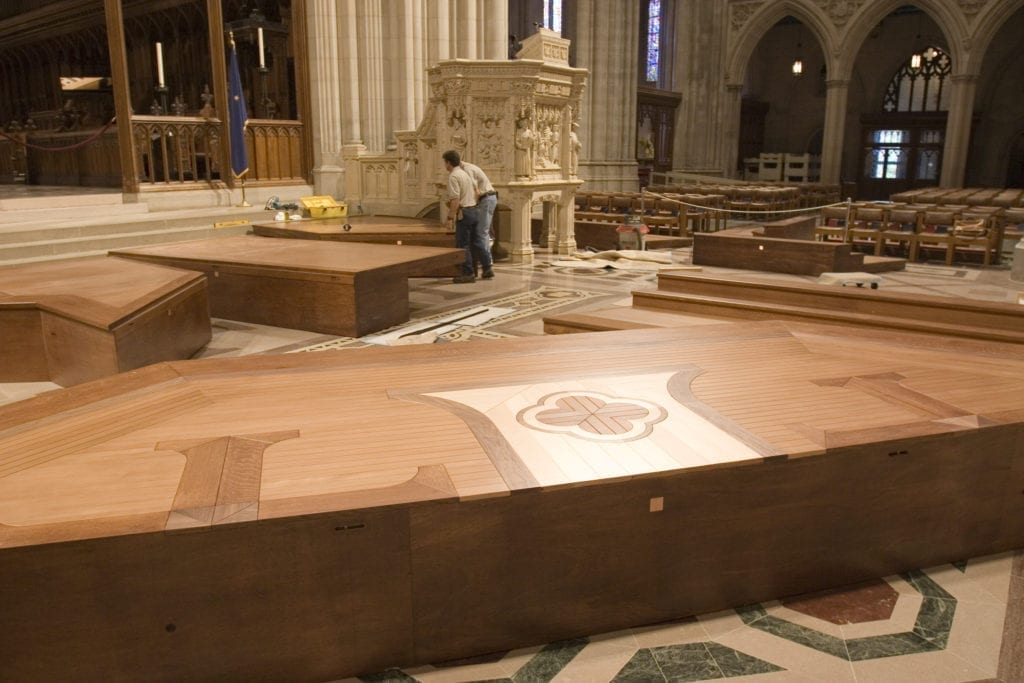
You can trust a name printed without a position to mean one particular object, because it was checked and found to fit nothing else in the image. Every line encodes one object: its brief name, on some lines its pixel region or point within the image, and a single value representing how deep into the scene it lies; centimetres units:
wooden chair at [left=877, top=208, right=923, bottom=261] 1073
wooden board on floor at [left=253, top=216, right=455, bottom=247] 863
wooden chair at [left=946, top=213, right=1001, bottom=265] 1033
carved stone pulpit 929
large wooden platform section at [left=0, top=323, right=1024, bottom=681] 188
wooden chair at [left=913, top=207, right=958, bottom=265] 1042
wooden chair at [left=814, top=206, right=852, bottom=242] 1112
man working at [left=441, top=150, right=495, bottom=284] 822
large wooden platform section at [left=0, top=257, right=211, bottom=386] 454
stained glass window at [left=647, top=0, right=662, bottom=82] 2550
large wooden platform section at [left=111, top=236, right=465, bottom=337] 606
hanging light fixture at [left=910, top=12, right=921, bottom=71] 2370
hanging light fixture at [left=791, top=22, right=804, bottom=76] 2464
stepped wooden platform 439
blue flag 1052
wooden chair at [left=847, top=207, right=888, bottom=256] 1097
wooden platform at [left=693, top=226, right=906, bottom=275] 911
